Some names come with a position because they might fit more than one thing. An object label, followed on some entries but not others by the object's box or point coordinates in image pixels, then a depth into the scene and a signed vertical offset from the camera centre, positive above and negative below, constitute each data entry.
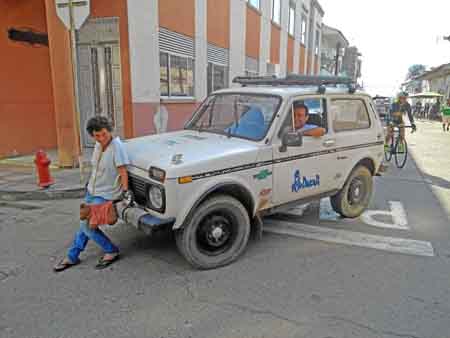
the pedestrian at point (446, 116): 20.14 -0.53
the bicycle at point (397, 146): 9.12 -1.04
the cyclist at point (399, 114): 9.12 -0.19
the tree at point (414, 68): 103.71 +11.85
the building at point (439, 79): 32.91 +3.09
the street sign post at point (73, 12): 6.07 +1.61
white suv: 3.38 -0.61
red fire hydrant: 6.07 -1.13
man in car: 4.19 -0.21
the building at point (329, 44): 33.01 +6.57
